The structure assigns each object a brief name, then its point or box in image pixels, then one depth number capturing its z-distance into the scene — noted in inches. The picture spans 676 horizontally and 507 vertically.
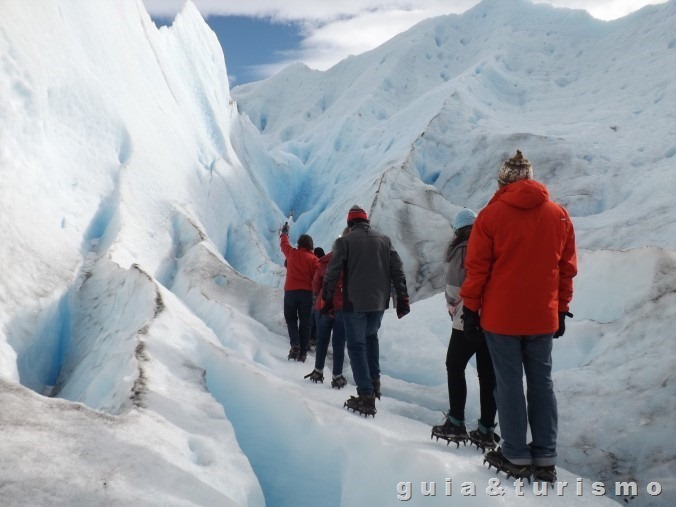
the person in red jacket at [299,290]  228.8
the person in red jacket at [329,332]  173.6
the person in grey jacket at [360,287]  159.6
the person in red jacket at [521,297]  106.9
